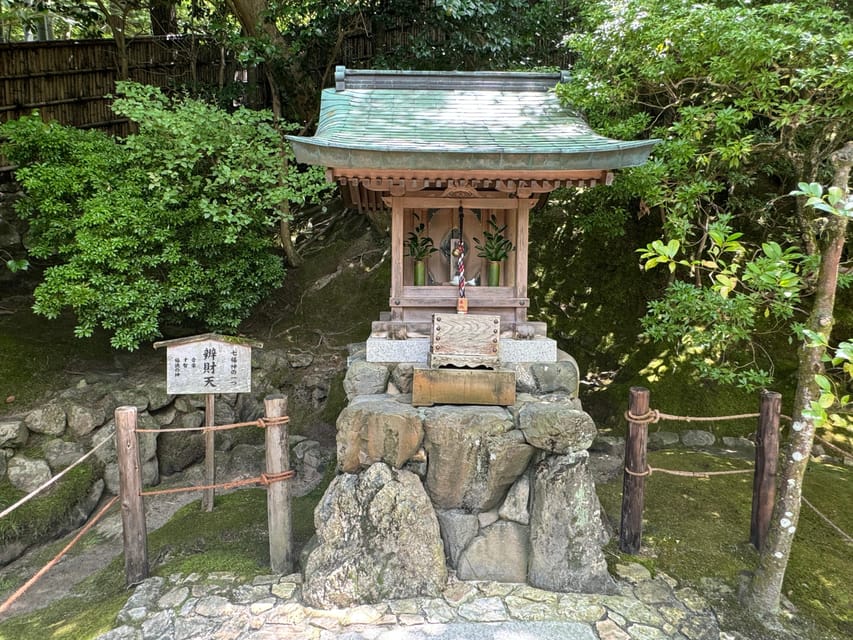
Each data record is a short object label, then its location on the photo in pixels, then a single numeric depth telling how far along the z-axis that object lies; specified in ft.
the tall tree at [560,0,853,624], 11.90
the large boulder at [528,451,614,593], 12.94
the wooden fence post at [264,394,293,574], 14.12
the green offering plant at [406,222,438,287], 17.21
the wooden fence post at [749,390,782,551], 14.03
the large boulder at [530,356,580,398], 16.07
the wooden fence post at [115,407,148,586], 13.46
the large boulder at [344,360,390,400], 15.93
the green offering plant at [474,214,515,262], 16.93
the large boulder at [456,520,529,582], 13.48
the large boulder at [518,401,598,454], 12.97
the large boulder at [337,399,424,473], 13.23
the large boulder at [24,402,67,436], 19.11
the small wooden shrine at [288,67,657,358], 13.71
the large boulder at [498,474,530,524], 13.58
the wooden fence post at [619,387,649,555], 14.12
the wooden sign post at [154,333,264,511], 16.37
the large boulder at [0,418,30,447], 18.24
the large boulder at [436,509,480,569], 13.65
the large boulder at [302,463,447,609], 12.64
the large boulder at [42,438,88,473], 18.86
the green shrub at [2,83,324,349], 18.97
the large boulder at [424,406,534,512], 13.33
